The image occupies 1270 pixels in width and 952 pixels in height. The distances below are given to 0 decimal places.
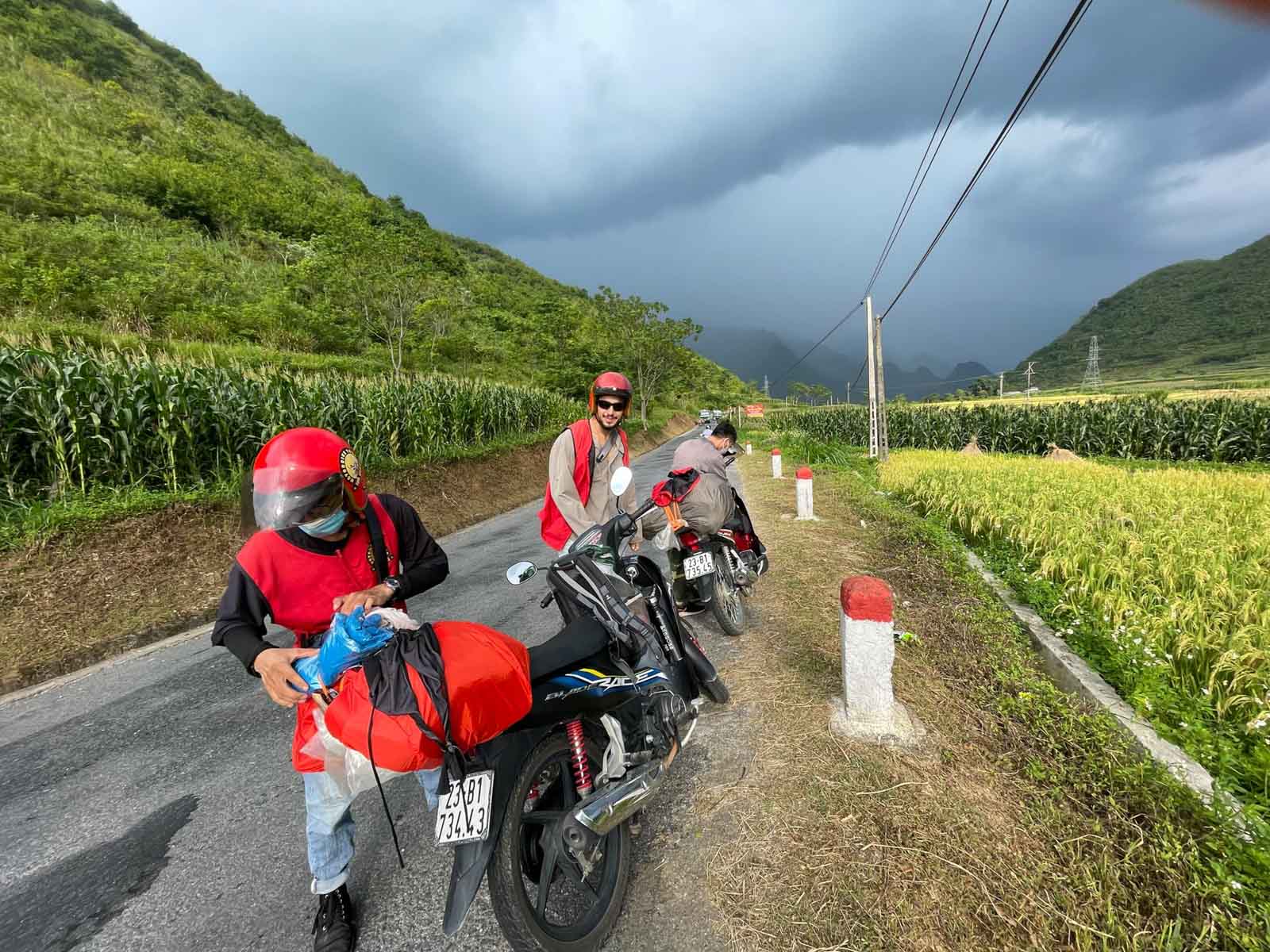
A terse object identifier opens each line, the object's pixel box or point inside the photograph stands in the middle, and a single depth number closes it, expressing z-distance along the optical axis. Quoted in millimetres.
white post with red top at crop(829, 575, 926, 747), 2580
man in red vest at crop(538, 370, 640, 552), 2994
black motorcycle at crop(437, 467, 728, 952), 1365
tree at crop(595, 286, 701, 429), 33438
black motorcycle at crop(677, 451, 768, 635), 3860
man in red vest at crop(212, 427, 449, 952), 1462
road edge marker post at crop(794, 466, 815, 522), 7414
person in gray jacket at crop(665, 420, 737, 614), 3723
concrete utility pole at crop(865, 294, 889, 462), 13617
